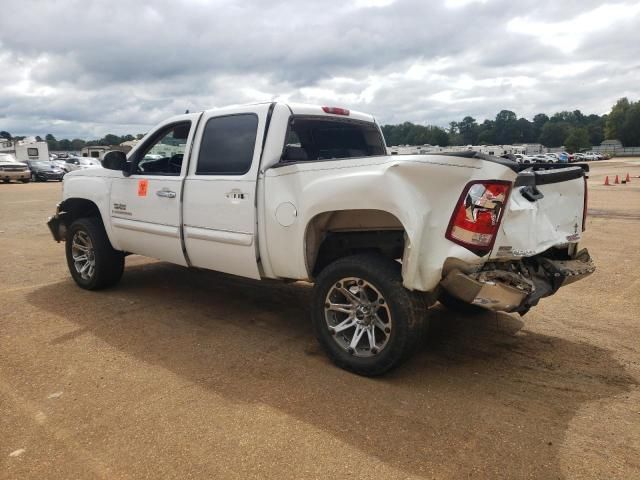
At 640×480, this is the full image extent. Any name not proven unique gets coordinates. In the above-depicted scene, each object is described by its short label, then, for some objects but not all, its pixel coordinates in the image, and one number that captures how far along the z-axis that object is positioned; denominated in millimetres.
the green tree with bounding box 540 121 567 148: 138625
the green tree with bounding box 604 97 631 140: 130625
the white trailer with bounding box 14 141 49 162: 45406
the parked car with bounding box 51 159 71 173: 32950
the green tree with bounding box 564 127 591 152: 125000
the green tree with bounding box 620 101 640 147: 125000
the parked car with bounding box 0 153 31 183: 28562
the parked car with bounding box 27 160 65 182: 31594
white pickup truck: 3289
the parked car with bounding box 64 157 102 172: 33075
